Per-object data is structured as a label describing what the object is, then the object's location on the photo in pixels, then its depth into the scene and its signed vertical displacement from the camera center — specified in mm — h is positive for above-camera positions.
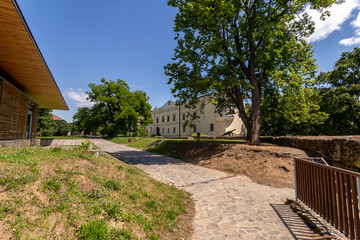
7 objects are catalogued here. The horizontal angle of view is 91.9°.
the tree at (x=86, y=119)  39034 +2512
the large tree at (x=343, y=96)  20203 +4470
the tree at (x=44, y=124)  34531 +1201
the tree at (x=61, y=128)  46744 +504
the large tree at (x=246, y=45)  10967 +6108
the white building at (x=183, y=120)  38281 +2229
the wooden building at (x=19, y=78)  5031 +2775
